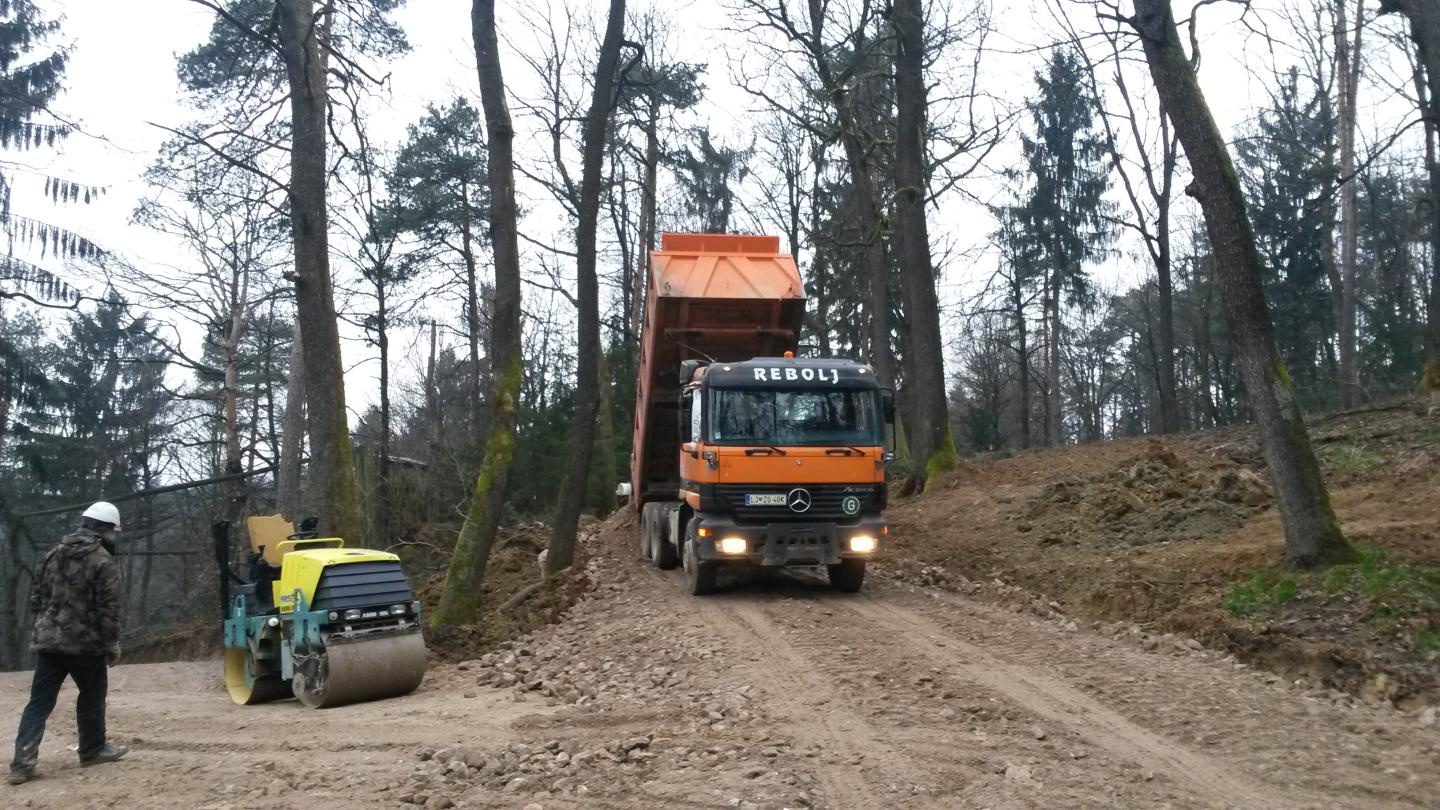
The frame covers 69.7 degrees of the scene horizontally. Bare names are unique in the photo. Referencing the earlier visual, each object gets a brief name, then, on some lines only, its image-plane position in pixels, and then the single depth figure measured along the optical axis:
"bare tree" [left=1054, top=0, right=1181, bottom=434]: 27.97
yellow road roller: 8.46
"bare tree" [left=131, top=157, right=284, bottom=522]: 23.50
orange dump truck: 11.53
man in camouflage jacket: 6.94
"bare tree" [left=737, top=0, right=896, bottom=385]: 18.84
